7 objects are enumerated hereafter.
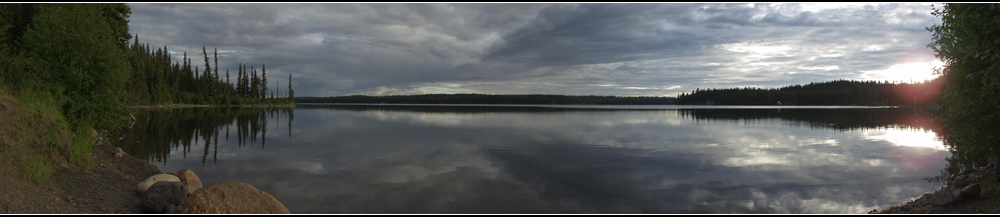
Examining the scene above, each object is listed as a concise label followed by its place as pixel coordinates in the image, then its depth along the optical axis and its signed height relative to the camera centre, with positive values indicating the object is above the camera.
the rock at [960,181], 13.25 -2.19
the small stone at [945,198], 9.94 -2.02
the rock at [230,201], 7.73 -1.75
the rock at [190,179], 11.34 -1.98
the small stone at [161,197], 8.89 -1.91
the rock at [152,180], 10.60 -1.89
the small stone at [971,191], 10.07 -1.88
